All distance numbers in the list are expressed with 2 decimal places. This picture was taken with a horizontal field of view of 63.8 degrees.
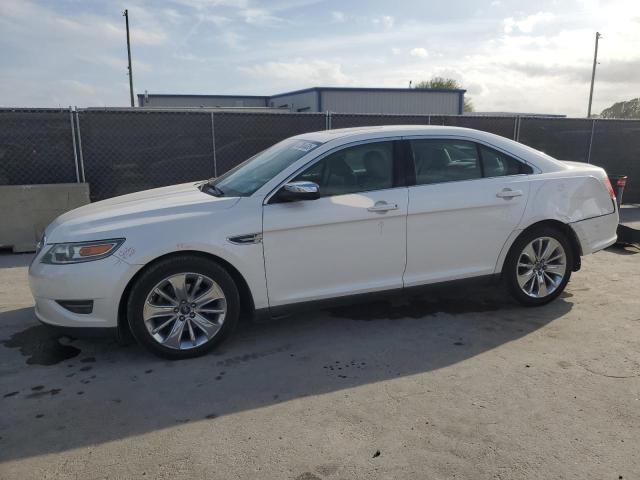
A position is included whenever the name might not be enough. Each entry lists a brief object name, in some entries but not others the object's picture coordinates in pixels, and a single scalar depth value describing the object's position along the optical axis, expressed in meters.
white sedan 3.69
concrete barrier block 7.54
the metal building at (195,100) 37.81
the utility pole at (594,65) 39.44
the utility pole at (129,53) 28.51
